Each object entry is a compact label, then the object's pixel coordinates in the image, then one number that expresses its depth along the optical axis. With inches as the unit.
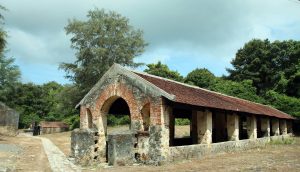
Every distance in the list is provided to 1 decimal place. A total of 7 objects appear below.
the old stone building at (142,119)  572.7
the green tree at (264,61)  1764.3
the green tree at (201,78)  1798.2
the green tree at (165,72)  1979.6
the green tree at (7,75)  1850.4
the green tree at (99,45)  1641.2
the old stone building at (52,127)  2104.3
